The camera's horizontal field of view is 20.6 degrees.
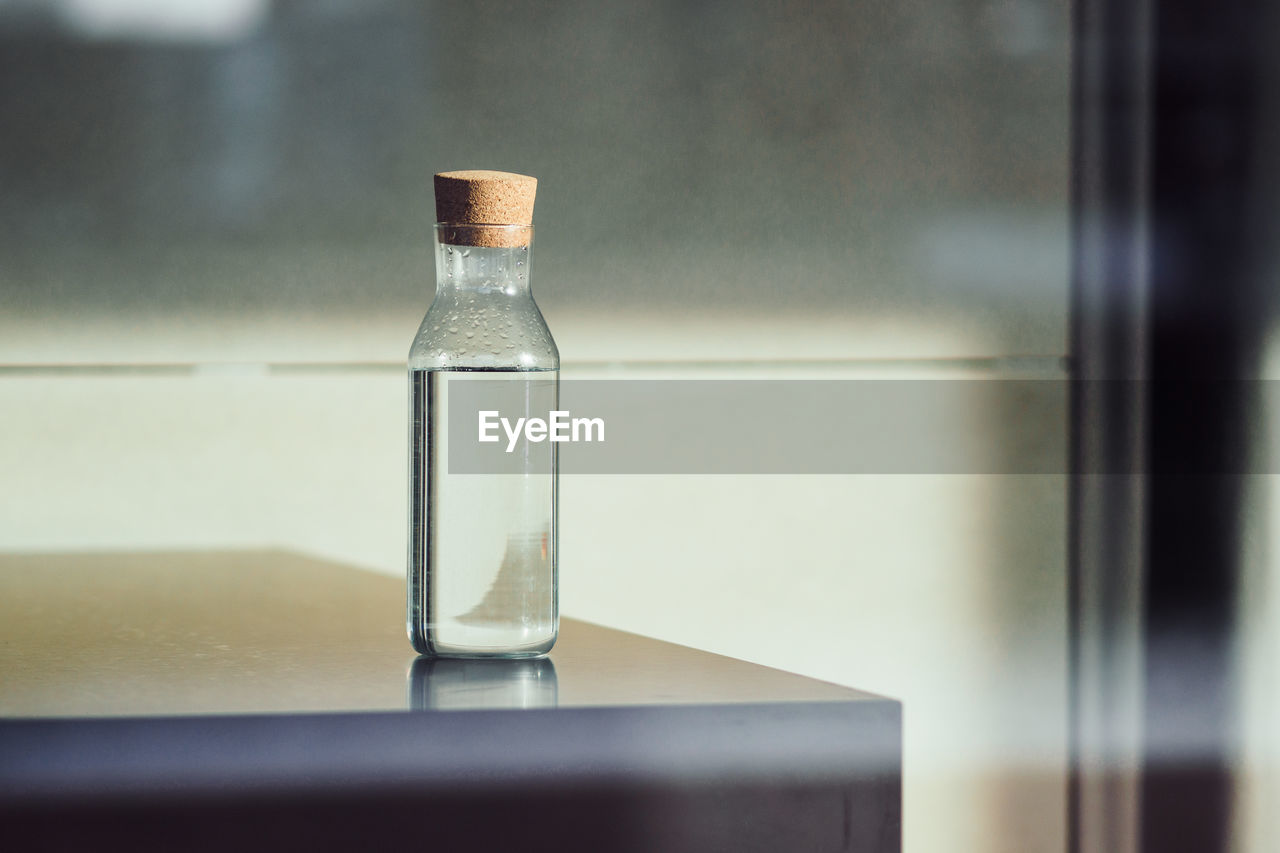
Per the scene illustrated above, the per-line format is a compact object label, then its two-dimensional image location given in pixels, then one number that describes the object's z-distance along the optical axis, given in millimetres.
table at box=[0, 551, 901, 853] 1791
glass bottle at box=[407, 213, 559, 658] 1940
